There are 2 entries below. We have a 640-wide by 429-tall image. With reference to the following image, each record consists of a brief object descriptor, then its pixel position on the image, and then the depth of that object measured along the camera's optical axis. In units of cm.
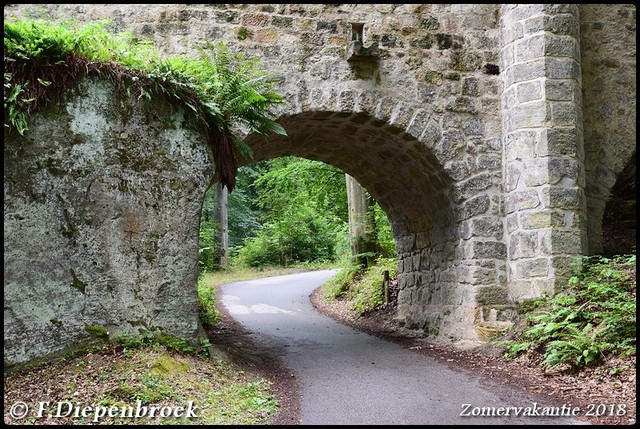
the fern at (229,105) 576
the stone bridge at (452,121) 699
